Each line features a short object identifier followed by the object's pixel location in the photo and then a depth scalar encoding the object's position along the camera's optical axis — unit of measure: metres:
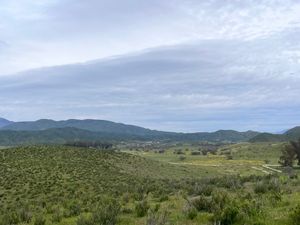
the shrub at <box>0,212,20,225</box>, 13.08
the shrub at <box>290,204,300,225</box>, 8.94
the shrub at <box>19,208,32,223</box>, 13.57
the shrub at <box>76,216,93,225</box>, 9.94
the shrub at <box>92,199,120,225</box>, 10.04
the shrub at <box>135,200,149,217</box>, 12.07
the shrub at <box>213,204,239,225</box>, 9.25
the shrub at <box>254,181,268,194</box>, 15.16
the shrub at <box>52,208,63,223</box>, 12.88
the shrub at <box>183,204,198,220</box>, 10.45
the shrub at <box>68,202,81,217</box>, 13.88
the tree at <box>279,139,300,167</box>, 53.62
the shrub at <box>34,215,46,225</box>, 12.16
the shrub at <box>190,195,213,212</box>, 11.28
